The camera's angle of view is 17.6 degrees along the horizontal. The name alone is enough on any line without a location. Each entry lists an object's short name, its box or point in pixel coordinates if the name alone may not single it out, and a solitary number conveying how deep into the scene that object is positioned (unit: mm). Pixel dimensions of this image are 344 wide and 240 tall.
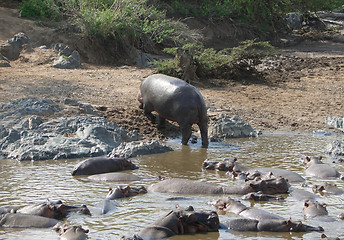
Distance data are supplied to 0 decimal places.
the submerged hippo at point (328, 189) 14354
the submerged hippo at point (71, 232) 10377
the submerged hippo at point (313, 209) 12311
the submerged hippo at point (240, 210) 12062
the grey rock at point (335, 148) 19169
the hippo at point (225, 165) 16529
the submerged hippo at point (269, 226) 11348
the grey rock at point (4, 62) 29028
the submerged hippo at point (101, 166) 15969
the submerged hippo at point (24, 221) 11262
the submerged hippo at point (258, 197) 13663
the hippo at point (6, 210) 11760
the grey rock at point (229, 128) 22183
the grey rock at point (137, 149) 18455
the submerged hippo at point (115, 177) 15379
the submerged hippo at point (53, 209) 11822
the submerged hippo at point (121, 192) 13414
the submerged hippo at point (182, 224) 10750
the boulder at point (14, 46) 31209
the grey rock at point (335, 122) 23737
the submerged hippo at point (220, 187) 14268
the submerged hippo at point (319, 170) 16202
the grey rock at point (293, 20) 51947
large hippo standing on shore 20039
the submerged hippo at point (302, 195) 13802
